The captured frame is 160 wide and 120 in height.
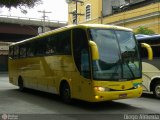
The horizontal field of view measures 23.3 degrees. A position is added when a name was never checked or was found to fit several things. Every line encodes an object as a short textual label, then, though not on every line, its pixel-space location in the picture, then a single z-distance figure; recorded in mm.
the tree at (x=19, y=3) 17478
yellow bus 12953
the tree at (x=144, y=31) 37812
